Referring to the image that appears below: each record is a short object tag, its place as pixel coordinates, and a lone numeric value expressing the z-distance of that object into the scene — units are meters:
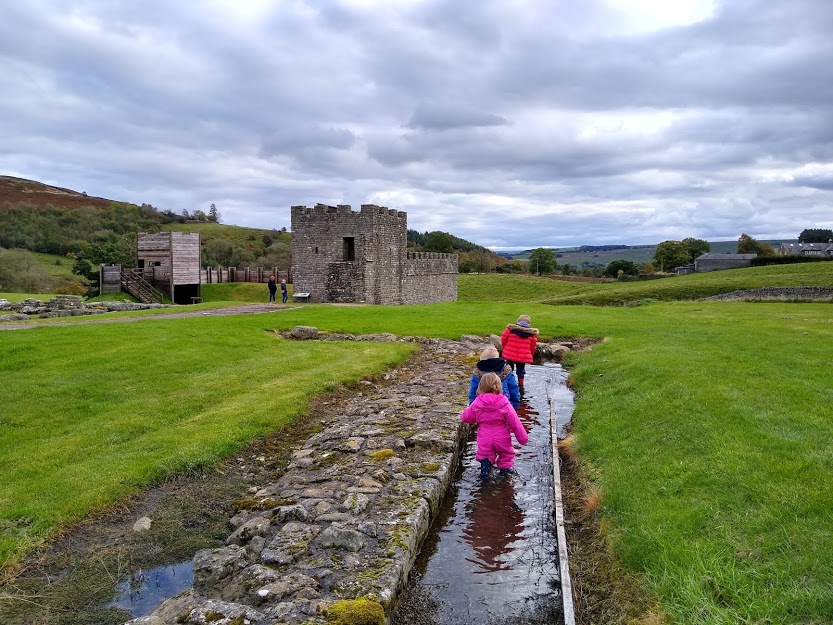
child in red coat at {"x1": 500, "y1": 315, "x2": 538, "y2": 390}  13.35
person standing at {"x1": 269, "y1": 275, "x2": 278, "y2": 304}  35.28
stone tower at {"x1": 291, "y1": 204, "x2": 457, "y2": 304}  35.78
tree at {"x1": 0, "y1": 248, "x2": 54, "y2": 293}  47.88
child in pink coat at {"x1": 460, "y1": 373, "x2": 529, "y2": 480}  8.54
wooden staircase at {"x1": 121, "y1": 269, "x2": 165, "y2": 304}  38.38
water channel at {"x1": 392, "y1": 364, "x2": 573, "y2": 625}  5.51
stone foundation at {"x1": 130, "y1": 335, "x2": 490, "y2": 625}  4.91
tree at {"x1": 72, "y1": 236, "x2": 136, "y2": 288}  50.34
